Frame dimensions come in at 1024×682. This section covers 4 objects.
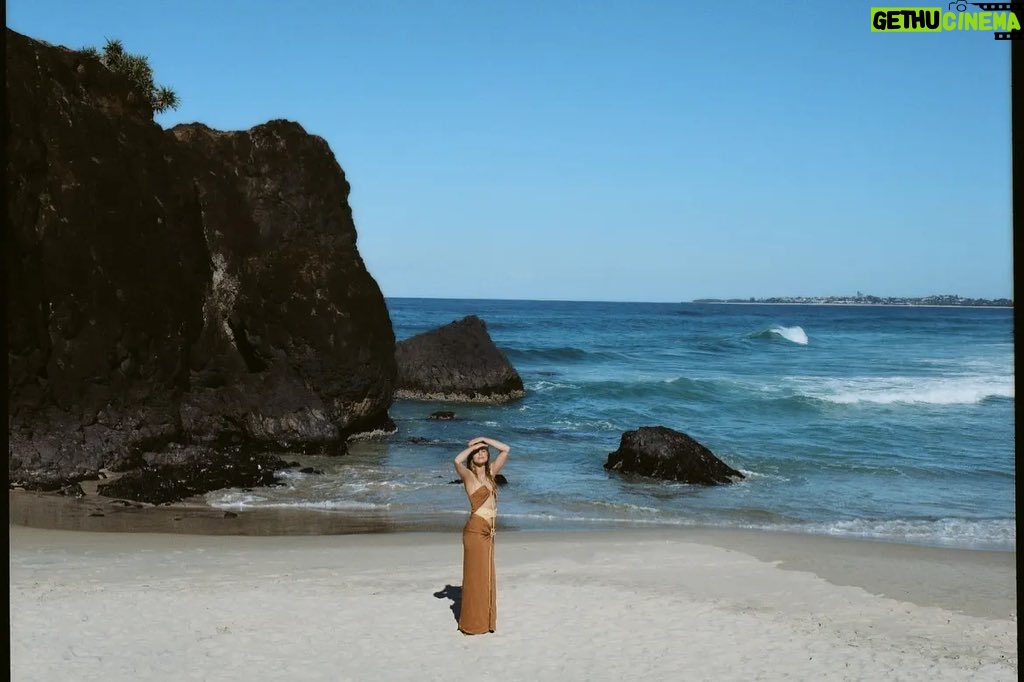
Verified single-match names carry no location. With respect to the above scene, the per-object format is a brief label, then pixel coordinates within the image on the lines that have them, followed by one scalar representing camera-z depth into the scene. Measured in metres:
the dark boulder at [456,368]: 39.00
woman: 10.66
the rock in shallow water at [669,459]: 22.50
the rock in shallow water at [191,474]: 18.86
